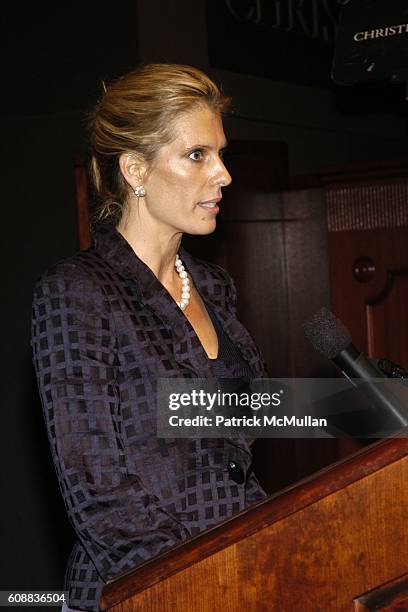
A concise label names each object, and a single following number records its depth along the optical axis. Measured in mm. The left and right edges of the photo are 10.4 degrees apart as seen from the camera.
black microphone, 2417
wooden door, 4139
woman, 2641
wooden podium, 2284
